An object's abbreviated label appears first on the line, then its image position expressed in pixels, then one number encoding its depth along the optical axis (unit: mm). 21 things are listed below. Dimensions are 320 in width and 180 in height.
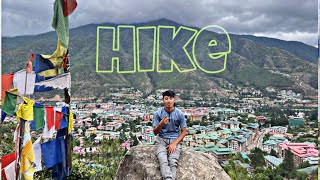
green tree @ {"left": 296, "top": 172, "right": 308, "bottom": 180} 12803
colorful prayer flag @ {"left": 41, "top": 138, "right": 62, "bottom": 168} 2352
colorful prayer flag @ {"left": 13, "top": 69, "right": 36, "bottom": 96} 2236
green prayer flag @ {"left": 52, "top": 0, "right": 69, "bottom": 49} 2451
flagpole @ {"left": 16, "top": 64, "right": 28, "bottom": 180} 2187
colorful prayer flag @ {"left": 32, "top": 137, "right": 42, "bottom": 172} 2281
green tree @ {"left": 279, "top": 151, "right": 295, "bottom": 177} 15108
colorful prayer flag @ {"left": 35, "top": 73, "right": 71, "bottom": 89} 2421
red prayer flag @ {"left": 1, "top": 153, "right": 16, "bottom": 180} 2147
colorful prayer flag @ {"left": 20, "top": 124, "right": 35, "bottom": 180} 2199
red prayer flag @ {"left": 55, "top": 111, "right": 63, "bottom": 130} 2353
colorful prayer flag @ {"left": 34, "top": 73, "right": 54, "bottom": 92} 2371
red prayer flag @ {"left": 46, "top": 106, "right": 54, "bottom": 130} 2287
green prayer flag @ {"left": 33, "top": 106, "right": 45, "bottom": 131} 2224
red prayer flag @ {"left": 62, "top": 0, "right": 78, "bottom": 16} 2491
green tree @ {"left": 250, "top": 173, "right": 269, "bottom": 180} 12016
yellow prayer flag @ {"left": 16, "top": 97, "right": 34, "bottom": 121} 2155
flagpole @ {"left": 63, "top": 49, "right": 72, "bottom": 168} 2481
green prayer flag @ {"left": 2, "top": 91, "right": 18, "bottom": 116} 2152
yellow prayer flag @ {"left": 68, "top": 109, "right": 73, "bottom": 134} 2454
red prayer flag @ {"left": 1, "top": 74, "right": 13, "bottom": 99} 2206
